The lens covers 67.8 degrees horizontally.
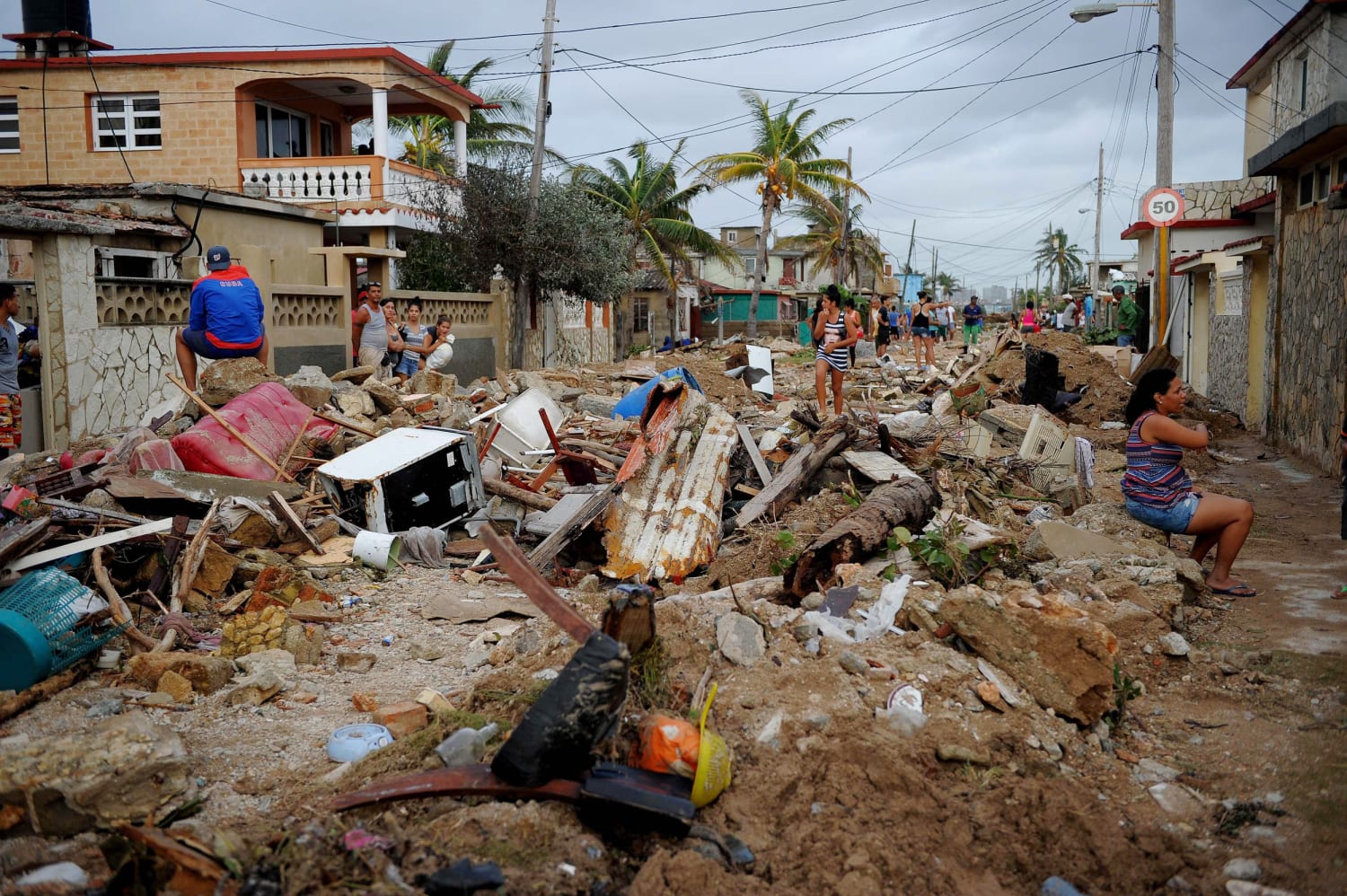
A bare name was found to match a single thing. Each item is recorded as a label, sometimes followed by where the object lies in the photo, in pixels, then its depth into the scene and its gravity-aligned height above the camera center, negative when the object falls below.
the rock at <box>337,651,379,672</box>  5.42 -1.62
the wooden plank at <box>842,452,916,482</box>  7.80 -0.83
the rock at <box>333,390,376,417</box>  10.23 -0.40
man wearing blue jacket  9.22 +0.44
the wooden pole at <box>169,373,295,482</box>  7.82 -0.60
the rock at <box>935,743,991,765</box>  3.90 -1.53
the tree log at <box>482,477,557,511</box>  8.31 -1.10
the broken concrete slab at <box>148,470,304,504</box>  7.00 -0.87
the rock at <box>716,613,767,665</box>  4.61 -1.30
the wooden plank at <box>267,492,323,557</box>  7.10 -1.11
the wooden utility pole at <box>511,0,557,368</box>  21.23 +3.77
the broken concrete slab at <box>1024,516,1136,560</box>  6.26 -1.15
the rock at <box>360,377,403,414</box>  10.91 -0.37
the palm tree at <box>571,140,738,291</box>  36.00 +5.87
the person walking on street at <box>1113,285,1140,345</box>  20.84 +0.88
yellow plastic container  3.52 -1.45
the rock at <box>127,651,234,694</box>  4.87 -1.48
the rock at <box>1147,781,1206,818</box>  3.73 -1.65
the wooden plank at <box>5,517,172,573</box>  5.36 -1.01
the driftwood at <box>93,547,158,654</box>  5.26 -1.31
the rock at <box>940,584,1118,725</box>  4.38 -1.28
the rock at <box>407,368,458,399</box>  12.60 -0.25
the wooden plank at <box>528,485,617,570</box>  7.07 -1.20
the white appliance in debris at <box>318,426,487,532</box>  7.59 -0.90
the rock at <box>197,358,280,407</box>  9.25 -0.14
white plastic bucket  7.12 -1.32
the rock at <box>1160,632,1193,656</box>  5.15 -1.46
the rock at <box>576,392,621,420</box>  13.16 -0.56
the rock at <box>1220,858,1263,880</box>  3.26 -1.66
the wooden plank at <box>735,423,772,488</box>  8.43 -0.80
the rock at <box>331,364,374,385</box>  12.16 -0.13
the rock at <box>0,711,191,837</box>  3.24 -1.38
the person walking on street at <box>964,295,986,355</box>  28.20 +1.21
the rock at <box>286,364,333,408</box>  9.89 -0.26
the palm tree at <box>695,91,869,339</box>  35.38 +7.08
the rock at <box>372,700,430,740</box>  4.37 -1.55
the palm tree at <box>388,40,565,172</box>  30.52 +7.46
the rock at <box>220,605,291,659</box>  5.45 -1.48
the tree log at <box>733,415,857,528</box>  7.73 -0.88
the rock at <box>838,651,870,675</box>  4.46 -1.34
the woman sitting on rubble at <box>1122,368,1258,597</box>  6.09 -0.81
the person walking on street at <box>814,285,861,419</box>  11.88 +0.27
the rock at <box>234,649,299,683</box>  5.12 -1.55
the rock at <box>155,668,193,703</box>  4.77 -1.53
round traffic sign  13.40 +2.06
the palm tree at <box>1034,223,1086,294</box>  87.62 +9.32
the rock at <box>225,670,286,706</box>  4.79 -1.57
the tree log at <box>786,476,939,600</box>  5.95 -1.07
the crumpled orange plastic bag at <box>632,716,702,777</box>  3.63 -1.40
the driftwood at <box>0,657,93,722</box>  4.32 -1.48
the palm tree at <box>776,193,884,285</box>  44.35 +6.41
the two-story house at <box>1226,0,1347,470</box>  10.11 +0.93
